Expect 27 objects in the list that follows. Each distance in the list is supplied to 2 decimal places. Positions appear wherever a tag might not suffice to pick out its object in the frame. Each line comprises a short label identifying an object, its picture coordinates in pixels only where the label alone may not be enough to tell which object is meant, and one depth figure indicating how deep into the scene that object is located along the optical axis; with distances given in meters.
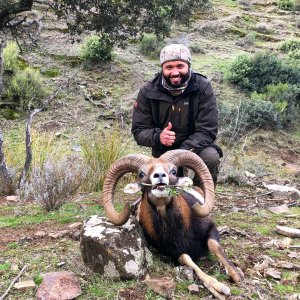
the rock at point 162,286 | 2.72
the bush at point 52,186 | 4.55
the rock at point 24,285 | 2.75
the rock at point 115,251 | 2.84
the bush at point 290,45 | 14.29
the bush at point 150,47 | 12.68
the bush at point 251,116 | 9.57
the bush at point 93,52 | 11.13
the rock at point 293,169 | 8.20
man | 3.68
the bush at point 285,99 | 10.34
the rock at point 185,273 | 2.92
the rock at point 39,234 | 3.67
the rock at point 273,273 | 3.04
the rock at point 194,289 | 2.78
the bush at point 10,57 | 10.09
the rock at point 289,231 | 3.92
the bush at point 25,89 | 9.36
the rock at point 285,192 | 5.53
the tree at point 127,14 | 6.12
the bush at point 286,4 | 20.14
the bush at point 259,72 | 11.46
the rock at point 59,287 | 2.62
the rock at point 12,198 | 5.29
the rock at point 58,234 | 3.60
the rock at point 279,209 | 4.78
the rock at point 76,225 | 3.85
